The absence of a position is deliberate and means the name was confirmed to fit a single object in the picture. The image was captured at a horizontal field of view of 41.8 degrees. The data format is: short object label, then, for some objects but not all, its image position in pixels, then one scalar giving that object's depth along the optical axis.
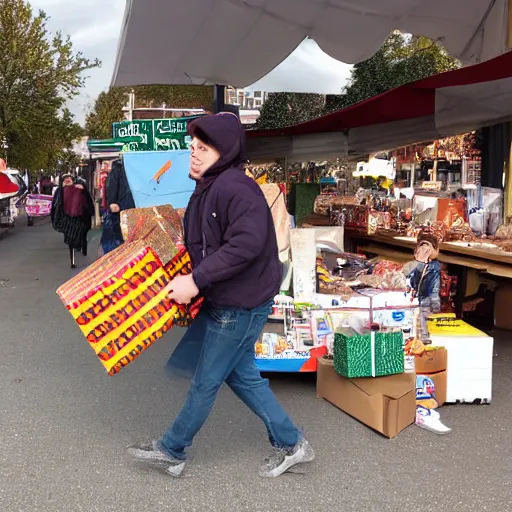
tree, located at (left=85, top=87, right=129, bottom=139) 42.78
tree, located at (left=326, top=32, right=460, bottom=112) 22.89
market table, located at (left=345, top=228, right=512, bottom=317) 5.54
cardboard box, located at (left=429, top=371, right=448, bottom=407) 4.37
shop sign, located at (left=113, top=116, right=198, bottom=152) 6.81
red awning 4.50
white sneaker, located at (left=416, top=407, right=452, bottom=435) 3.99
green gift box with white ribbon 4.05
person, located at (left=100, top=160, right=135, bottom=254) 8.17
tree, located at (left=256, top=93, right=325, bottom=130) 25.92
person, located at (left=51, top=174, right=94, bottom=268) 10.98
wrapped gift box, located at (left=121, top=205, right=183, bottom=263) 3.25
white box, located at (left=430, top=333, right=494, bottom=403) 4.39
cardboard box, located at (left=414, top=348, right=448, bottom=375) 4.33
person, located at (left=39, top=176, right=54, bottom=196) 25.53
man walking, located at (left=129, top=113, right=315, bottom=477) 2.98
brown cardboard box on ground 3.89
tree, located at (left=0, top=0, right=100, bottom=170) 20.03
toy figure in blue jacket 5.17
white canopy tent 6.42
